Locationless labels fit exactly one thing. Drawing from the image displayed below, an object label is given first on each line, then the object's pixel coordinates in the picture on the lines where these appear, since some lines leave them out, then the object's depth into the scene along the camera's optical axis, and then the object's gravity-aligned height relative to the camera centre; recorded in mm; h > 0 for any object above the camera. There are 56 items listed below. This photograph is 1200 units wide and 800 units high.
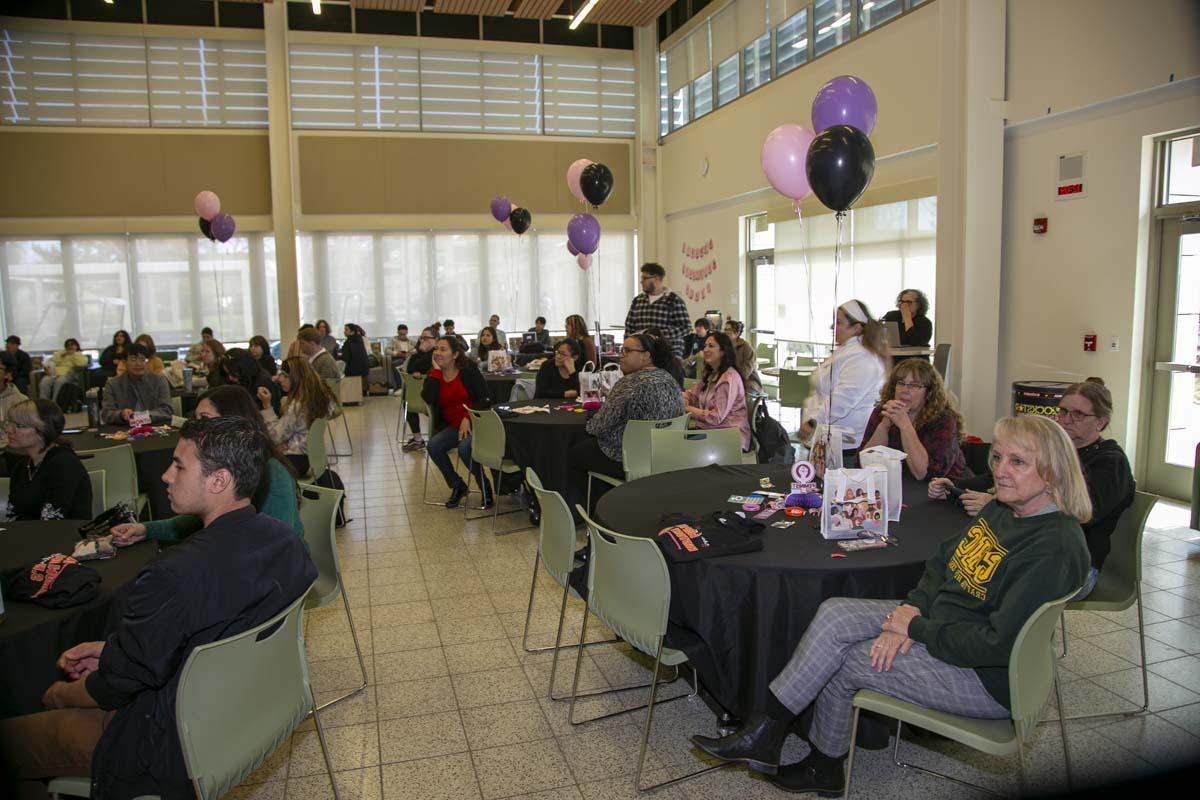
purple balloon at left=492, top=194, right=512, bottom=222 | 13234 +1711
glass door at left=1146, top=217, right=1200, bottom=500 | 6062 -389
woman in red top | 6426 -591
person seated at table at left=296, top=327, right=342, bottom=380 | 8344 -334
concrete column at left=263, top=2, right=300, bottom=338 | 13984 +2962
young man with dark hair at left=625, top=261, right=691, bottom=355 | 7922 +61
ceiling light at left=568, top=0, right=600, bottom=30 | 11727 +4249
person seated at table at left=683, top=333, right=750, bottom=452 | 5461 -489
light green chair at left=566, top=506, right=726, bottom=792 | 2680 -893
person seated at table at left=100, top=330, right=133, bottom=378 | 11938 -432
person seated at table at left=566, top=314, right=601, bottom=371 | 7222 -189
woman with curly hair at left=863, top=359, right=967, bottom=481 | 3625 -453
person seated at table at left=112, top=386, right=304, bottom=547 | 3059 -613
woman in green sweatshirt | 2264 -869
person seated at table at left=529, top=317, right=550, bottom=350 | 13164 -219
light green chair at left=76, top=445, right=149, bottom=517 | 4434 -748
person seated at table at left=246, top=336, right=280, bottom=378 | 9638 -333
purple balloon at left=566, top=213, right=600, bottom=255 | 9961 +996
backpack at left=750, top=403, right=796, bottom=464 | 5645 -820
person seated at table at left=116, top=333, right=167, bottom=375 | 8133 -370
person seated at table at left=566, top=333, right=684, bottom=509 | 5066 -506
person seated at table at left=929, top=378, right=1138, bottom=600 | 3070 -580
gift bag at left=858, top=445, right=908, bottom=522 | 3053 -541
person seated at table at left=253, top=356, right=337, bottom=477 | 5449 -565
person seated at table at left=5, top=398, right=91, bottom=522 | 3502 -604
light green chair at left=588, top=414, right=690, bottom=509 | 4984 -748
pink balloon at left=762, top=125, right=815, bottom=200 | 6215 +1140
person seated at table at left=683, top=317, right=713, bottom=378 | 10416 -341
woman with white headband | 4395 -286
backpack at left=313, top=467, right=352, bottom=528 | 5739 -1071
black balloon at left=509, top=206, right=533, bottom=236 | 12250 +1418
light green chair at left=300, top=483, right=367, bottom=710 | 3402 -883
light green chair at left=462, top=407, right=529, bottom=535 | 5621 -830
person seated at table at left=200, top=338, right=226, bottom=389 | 6973 -327
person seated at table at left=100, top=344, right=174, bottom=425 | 6207 -493
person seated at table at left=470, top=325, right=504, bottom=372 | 11460 -315
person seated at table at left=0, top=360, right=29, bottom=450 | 6594 -524
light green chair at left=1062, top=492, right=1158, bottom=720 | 3113 -934
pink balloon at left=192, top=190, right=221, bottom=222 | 12141 +1657
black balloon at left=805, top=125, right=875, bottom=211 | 4191 +737
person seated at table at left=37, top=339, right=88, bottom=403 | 11930 -641
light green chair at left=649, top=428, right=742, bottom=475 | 4520 -696
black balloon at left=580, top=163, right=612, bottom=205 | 9289 +1452
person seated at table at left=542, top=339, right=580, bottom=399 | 6766 -446
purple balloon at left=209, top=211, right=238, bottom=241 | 12203 +1358
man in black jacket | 2057 -745
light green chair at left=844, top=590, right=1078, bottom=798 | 2154 -1051
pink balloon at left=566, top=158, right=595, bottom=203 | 9938 +1699
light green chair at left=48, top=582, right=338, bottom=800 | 2020 -950
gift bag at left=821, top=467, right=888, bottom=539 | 2893 -637
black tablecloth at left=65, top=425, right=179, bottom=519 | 4910 -815
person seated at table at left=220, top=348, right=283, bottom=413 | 6336 -388
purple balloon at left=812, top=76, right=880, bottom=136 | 5477 +1346
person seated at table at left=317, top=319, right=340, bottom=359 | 13215 -231
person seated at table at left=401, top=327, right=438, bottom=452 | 9078 -529
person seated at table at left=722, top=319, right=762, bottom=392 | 5957 -348
